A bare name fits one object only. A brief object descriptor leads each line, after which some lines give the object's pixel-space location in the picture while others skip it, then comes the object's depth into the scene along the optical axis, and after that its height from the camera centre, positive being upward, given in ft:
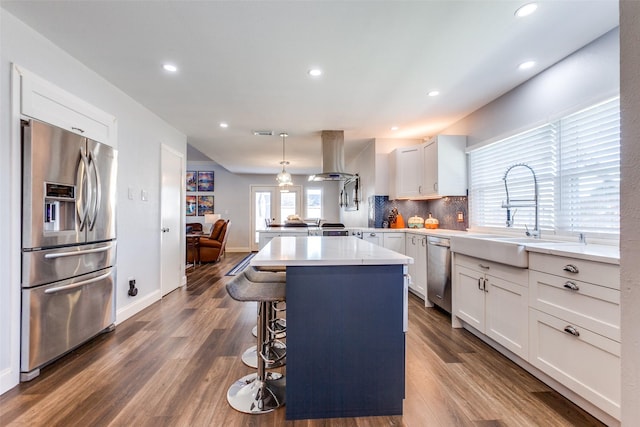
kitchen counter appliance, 14.80 -0.83
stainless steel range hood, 14.58 +3.15
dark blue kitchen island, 5.16 -2.15
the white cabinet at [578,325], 4.86 -2.06
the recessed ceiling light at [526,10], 5.84 +4.20
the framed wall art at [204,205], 28.43 +0.96
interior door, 12.79 -0.30
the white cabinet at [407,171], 14.07 +2.16
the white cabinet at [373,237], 13.69 -1.04
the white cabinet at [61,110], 6.47 +2.71
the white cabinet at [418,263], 11.78 -1.98
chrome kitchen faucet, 8.52 +0.36
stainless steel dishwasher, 9.96 -2.06
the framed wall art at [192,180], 28.35 +3.39
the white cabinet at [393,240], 13.66 -1.18
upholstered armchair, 21.47 -2.06
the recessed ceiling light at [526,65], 7.96 +4.16
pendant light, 17.06 +2.11
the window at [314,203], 30.25 +1.24
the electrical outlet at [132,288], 10.22 -2.60
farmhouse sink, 6.64 -0.89
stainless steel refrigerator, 6.34 -0.65
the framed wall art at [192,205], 28.37 +0.96
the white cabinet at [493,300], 6.73 -2.26
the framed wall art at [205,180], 28.50 +3.41
